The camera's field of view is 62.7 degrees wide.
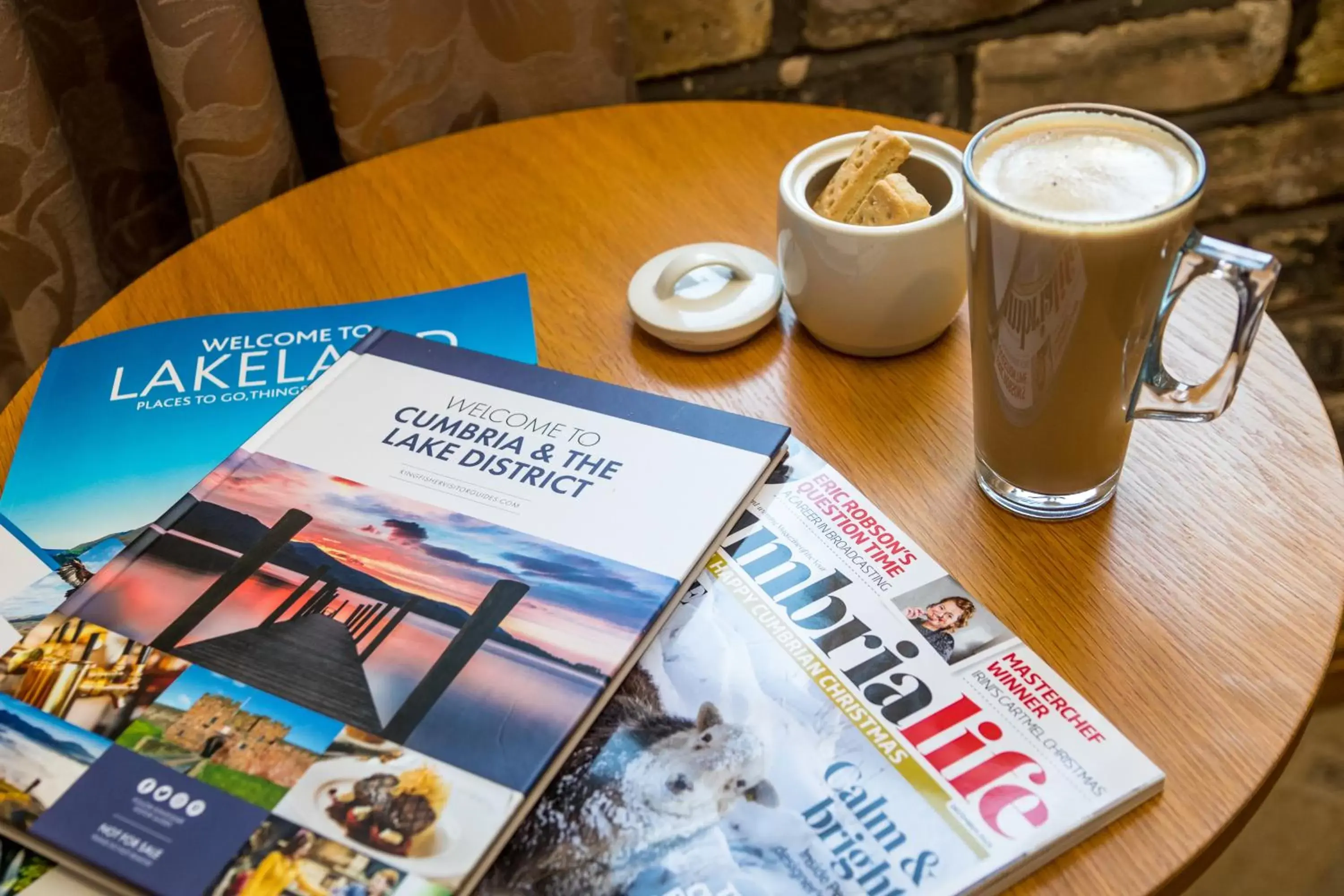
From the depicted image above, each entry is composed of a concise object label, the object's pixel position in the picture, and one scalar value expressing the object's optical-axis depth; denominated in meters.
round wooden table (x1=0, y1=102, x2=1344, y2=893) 0.44
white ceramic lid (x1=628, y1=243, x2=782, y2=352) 0.63
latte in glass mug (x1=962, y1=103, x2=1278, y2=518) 0.44
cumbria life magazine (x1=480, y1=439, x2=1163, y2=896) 0.39
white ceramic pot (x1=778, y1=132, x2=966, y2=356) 0.57
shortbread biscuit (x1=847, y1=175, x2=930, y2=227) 0.57
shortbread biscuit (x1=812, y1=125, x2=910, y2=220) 0.58
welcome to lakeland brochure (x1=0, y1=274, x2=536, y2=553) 0.56
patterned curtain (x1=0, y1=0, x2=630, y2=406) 0.81
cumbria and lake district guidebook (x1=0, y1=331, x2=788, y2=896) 0.39
